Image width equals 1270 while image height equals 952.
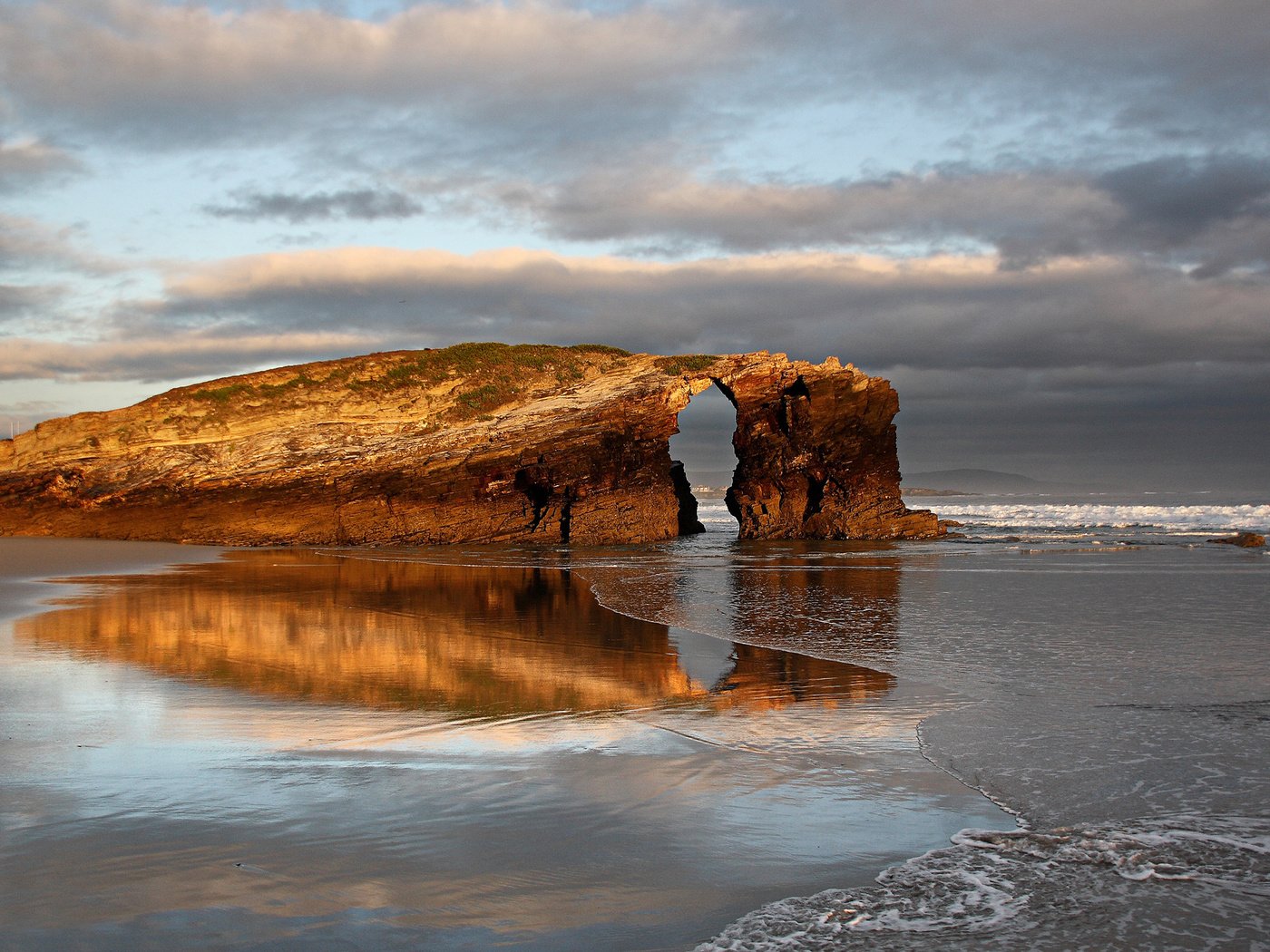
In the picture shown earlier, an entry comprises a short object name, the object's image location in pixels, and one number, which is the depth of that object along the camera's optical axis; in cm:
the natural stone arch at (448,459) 2717
